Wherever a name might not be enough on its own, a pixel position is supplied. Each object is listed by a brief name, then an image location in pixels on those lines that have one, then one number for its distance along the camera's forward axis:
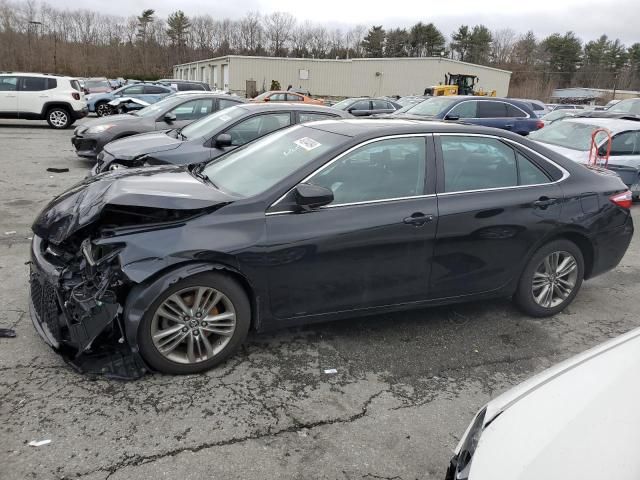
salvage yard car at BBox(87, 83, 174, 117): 23.36
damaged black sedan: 3.19
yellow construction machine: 30.42
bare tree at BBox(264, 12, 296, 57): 90.56
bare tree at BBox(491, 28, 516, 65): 89.25
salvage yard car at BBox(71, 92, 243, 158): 10.09
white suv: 16.97
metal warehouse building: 48.47
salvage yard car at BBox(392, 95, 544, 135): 13.35
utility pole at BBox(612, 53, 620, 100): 81.33
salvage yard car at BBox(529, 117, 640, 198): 9.31
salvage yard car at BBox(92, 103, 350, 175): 7.25
